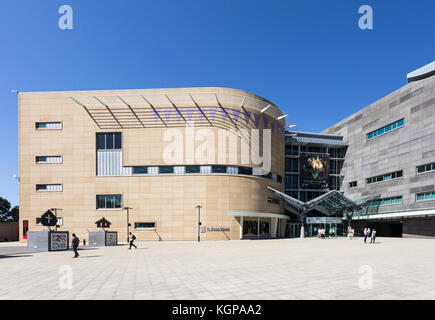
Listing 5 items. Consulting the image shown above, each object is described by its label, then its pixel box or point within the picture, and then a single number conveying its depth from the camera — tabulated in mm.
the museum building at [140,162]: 43781
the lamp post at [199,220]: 41506
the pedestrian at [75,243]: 19291
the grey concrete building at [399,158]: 43625
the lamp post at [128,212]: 42747
